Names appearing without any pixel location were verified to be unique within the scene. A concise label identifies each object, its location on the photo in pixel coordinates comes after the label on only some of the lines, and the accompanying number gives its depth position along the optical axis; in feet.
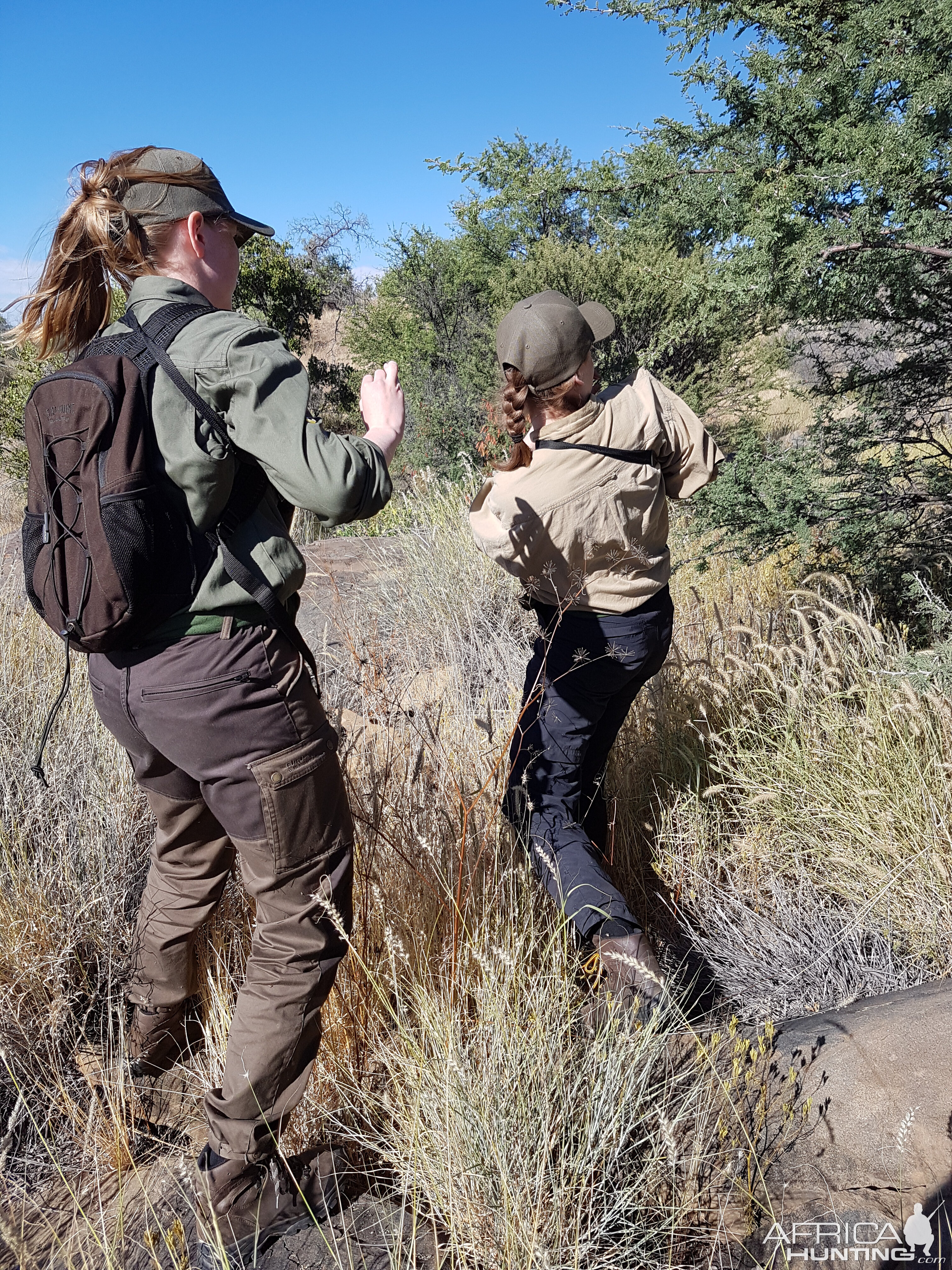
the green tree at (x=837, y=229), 9.30
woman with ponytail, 4.78
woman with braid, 6.97
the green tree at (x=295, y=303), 35.70
